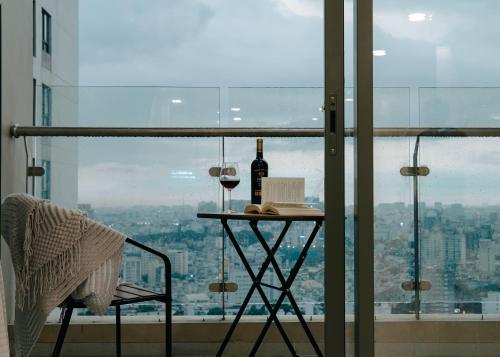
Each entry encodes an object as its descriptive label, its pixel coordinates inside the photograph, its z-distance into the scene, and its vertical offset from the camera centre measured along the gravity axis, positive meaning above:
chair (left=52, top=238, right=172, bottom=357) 2.49 -0.44
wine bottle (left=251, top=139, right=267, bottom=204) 3.19 +0.09
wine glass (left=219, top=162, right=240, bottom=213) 3.33 +0.07
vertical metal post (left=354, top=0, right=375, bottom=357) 1.87 +0.04
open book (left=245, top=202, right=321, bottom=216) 2.83 -0.09
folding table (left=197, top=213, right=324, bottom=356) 2.80 -0.36
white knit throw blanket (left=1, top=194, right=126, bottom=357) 2.37 -0.24
